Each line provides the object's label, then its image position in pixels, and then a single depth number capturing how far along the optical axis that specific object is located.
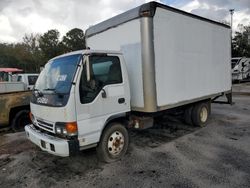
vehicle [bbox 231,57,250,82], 21.20
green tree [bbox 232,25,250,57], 34.91
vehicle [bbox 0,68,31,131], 6.84
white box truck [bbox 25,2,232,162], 3.95
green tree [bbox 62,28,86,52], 38.94
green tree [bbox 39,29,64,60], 38.06
